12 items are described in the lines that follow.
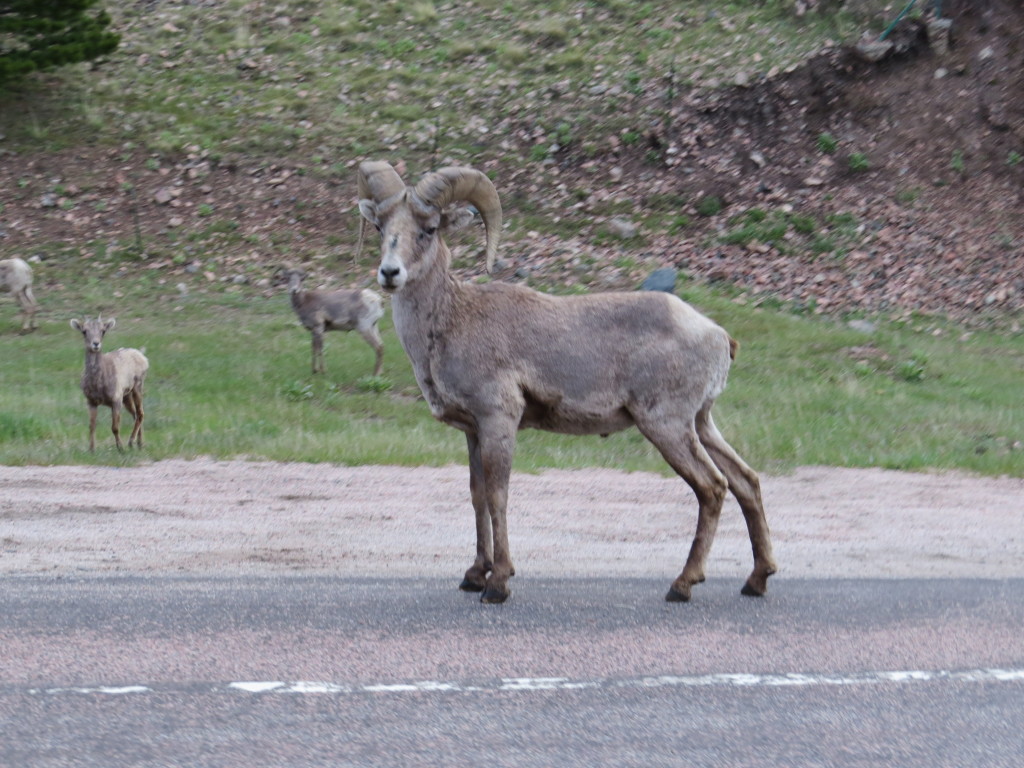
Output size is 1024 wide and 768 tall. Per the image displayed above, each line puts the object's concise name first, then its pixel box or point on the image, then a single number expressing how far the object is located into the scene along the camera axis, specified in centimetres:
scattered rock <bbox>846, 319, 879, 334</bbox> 2148
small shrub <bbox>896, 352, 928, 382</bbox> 1883
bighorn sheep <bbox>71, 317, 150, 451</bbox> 1439
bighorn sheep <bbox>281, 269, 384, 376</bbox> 1992
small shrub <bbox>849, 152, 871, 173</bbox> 2697
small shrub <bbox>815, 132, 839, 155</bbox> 2748
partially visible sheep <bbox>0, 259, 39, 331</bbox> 2324
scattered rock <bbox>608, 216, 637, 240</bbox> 2581
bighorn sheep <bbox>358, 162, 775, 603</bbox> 718
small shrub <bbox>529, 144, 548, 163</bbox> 2847
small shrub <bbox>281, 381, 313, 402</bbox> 1775
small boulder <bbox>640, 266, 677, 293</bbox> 2133
